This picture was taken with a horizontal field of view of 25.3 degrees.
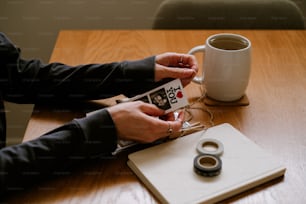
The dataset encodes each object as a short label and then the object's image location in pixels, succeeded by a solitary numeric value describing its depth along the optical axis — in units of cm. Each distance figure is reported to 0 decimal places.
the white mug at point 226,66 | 122
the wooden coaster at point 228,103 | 126
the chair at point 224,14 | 161
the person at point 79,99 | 106
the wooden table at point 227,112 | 105
